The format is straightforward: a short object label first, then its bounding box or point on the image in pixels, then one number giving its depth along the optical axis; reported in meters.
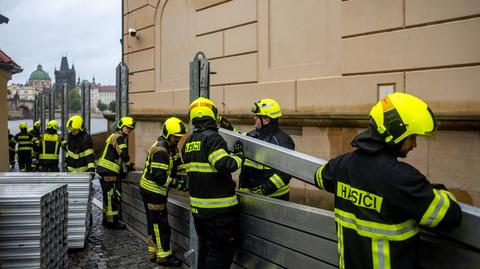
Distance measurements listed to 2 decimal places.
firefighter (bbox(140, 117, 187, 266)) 5.12
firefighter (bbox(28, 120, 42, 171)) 14.84
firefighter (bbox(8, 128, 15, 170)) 16.02
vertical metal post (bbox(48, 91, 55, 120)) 16.07
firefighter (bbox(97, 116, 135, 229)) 6.96
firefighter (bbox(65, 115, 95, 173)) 7.97
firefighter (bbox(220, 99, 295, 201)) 4.61
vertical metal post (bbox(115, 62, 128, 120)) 7.59
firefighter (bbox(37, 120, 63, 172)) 10.69
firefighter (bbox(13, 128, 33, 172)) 14.63
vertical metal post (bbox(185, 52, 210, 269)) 4.62
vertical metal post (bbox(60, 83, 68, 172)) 12.57
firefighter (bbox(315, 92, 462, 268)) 2.04
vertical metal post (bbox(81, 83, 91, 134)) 10.41
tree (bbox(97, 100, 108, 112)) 95.81
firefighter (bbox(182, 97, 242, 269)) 3.95
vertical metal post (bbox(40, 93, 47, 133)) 18.21
